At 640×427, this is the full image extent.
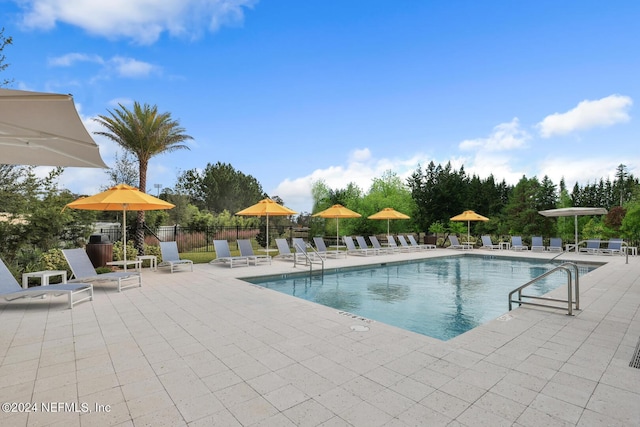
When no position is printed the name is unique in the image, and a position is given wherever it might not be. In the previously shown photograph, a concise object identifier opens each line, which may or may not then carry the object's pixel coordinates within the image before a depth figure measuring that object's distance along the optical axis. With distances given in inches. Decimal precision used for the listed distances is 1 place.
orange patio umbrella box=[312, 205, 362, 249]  625.0
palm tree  534.9
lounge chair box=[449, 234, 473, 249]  765.3
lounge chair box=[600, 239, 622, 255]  601.3
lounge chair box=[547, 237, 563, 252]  681.6
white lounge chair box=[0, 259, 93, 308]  227.0
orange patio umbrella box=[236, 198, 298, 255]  505.0
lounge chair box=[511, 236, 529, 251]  727.7
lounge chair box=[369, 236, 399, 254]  674.2
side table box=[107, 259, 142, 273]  342.6
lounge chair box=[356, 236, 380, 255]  637.3
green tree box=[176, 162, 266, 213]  1542.8
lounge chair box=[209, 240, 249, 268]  451.6
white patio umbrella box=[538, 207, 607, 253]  532.2
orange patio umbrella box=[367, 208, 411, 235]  693.2
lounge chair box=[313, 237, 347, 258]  592.5
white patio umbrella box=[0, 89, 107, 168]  112.4
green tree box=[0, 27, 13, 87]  358.0
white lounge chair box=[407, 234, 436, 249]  745.0
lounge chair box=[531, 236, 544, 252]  701.3
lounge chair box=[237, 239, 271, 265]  473.8
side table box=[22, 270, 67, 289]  257.3
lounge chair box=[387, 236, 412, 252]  694.5
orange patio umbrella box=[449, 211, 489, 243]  761.0
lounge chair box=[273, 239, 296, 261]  533.0
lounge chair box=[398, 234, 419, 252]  713.7
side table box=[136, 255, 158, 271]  399.9
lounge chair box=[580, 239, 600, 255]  629.9
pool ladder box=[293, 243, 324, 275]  430.1
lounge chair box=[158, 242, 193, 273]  409.1
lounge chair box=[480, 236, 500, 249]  749.0
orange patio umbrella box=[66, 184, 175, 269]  333.4
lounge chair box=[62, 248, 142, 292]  285.7
